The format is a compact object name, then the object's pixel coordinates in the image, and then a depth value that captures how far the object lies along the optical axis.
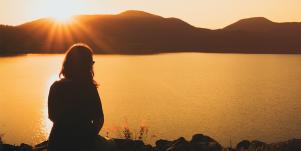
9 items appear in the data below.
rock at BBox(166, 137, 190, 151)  10.47
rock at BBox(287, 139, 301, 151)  8.99
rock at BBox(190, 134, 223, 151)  10.45
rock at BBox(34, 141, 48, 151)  12.66
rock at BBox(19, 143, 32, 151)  11.84
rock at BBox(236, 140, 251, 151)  12.59
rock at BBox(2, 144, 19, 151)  11.88
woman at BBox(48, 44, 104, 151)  5.03
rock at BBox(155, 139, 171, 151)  12.40
